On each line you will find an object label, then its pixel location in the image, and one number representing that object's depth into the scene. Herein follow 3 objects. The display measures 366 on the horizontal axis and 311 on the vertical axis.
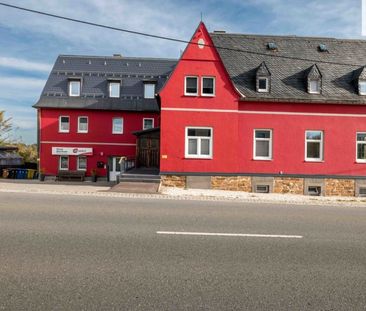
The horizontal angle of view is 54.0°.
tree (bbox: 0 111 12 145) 50.18
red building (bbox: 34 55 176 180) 33.00
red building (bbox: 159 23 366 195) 20.56
